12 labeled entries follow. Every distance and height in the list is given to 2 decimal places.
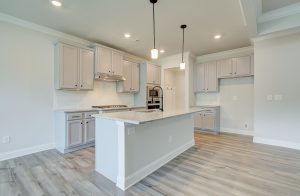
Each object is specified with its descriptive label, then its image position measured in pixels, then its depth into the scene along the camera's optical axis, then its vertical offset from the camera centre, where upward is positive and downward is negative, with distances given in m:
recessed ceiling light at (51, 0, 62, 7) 2.61 +1.59
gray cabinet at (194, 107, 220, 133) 5.12 -0.73
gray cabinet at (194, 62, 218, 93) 5.45 +0.71
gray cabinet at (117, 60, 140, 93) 5.03 +0.64
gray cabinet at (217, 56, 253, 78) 4.79 +0.97
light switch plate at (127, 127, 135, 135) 2.15 -0.46
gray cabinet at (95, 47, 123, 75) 4.20 +1.02
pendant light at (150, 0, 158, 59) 2.78 +0.79
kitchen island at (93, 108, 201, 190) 2.12 -0.77
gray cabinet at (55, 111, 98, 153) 3.41 -0.75
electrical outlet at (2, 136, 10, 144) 3.04 -0.81
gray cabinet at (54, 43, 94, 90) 3.56 +0.73
